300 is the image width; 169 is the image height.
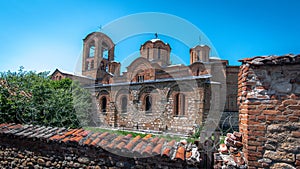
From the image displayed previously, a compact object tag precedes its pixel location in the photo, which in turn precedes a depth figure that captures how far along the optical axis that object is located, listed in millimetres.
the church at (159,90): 12016
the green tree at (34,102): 5434
